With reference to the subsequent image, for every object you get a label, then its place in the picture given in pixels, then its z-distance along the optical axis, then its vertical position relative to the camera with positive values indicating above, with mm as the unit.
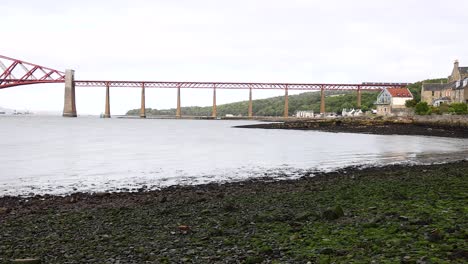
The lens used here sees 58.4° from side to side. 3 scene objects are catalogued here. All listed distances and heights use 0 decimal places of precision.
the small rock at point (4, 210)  10924 -2521
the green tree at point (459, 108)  67625 +651
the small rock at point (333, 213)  8430 -2052
